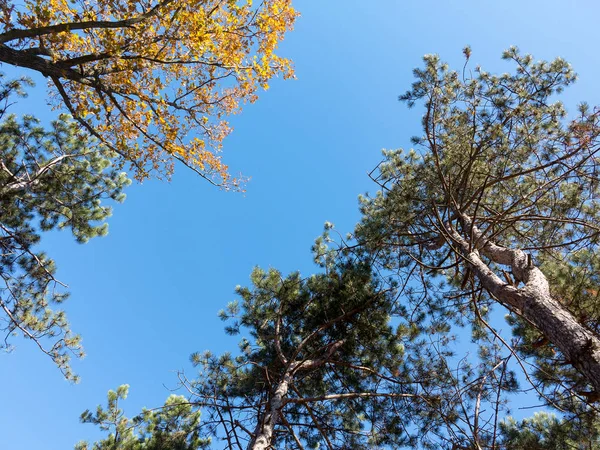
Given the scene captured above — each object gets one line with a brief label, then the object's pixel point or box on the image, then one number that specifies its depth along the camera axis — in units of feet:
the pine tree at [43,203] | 22.61
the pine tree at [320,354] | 18.88
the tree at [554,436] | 15.76
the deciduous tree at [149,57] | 13.79
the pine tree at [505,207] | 15.83
